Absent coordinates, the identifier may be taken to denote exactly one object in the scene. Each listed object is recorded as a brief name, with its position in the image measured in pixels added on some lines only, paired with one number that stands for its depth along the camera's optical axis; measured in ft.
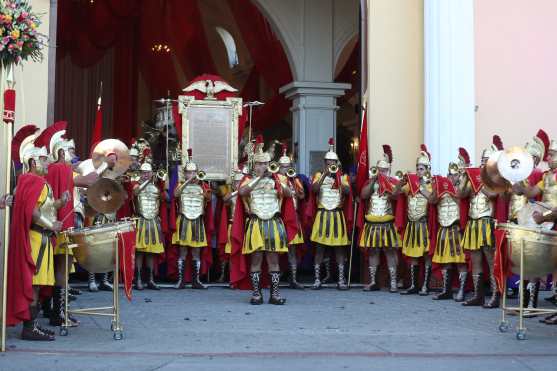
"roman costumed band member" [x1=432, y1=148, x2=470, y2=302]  38.96
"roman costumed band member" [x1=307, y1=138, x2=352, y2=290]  43.14
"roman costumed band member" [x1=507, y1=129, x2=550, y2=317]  34.76
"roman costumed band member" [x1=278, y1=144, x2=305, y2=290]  42.37
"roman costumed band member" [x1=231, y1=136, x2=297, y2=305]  36.22
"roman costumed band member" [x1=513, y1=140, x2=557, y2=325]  32.09
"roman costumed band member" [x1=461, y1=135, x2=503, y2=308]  36.78
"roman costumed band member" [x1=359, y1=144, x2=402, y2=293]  42.42
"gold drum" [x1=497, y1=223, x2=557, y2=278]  27.80
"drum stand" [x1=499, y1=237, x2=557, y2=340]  27.91
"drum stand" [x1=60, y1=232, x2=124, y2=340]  27.40
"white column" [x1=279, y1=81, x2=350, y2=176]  56.08
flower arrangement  27.25
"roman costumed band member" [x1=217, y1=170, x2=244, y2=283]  43.65
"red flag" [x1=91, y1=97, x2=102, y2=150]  42.60
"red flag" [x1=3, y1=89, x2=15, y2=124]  26.43
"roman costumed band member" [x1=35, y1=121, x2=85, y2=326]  29.14
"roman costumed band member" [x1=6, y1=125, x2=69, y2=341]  26.63
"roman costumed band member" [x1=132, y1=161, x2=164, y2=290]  42.47
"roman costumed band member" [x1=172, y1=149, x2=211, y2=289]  43.04
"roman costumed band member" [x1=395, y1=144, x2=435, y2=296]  41.01
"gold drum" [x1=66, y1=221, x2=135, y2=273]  27.94
